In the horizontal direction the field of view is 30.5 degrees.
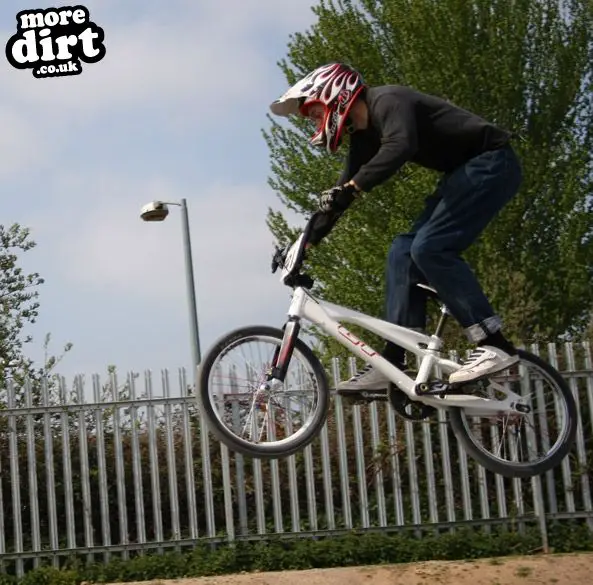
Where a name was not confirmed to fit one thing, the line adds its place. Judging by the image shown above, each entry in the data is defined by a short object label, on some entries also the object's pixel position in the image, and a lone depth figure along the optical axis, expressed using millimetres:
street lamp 16109
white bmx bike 5934
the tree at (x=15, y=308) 16297
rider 5773
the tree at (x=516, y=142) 17406
